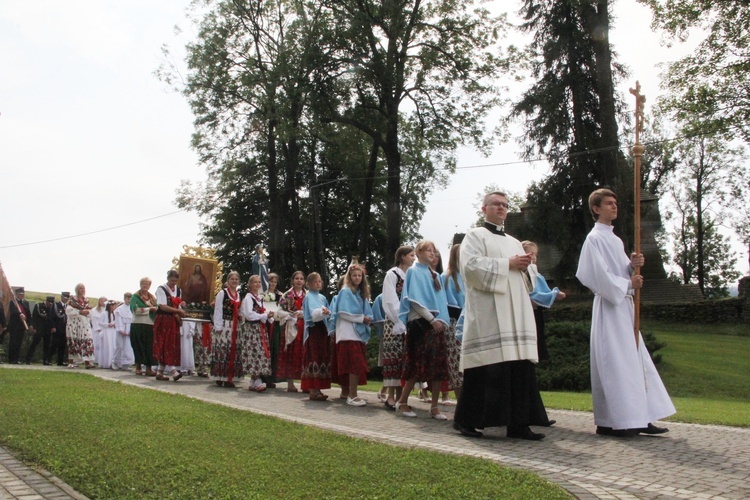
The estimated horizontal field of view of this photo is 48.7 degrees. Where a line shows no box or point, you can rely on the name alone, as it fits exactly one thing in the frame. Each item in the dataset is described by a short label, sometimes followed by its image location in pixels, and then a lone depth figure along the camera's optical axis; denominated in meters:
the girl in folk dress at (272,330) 15.10
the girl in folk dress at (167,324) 16.66
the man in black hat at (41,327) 23.81
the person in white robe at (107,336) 23.42
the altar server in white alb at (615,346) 7.96
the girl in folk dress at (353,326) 11.65
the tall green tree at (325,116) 32.88
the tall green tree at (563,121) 31.09
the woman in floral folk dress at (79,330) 21.91
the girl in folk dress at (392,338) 10.75
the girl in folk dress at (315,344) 12.38
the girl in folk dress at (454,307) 10.10
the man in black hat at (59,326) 23.31
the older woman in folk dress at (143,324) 17.61
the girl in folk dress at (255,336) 14.14
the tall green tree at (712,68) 28.62
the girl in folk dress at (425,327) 9.56
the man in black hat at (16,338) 22.66
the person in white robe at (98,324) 23.42
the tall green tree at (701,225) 59.03
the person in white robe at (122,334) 22.41
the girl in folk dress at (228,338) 14.72
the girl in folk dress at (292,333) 13.66
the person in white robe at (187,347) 18.34
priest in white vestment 7.81
